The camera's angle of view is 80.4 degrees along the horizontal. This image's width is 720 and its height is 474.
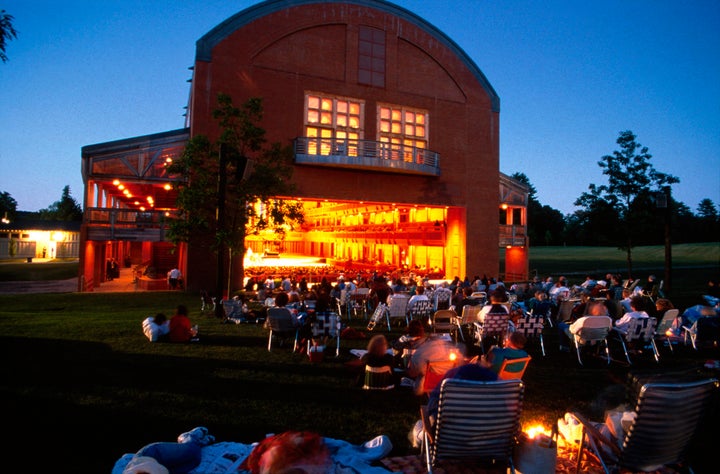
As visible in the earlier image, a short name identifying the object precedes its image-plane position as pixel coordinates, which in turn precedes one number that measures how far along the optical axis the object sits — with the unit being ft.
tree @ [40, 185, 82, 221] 264.93
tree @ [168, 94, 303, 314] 48.65
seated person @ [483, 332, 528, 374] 17.51
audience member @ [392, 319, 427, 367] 22.80
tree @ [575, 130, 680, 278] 78.33
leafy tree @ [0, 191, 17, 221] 175.94
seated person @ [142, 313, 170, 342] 30.32
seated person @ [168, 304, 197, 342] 30.25
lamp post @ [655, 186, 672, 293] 55.83
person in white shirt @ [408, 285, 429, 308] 39.98
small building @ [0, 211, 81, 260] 155.02
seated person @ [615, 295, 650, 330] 28.27
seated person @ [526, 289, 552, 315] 39.75
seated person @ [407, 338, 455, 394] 19.10
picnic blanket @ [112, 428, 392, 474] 12.91
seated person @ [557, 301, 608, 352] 27.20
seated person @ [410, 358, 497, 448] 12.32
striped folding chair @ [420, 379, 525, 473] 11.20
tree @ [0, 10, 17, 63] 25.76
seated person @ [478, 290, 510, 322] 29.60
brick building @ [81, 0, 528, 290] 65.16
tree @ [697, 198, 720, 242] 278.05
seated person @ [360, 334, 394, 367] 20.51
